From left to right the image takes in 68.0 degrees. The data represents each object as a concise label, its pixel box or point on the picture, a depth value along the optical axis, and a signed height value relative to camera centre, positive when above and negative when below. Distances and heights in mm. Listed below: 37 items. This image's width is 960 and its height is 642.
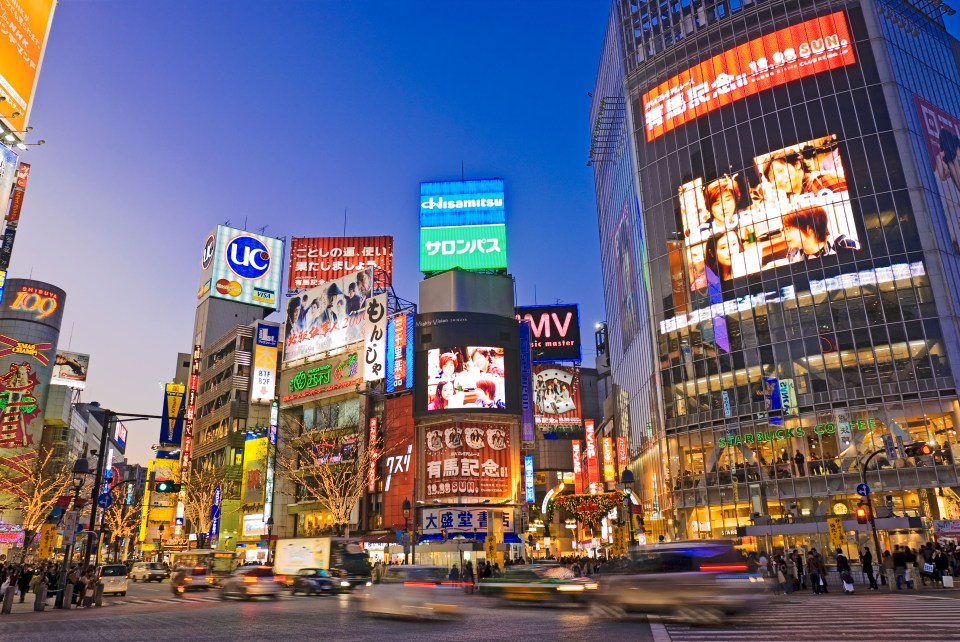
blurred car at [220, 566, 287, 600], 31344 -1361
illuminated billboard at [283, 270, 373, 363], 74062 +24045
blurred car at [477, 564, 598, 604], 24266 -1414
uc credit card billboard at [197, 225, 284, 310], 104062 +40651
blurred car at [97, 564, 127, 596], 38397 -1199
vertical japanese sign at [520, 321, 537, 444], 67750 +14435
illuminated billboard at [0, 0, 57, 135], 25047 +17477
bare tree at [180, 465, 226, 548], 85000 +6726
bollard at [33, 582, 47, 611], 24453 -1341
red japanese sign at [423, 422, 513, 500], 61812 +7159
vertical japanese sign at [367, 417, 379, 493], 65000 +8111
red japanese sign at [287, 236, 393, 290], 87750 +34787
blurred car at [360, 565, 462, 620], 17609 -1172
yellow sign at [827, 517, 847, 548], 32406 +204
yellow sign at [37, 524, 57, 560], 29062 +722
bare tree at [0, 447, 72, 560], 73875 +8659
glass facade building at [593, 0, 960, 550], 50875 +20853
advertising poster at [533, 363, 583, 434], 99312 +19517
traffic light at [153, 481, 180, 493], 33844 +3055
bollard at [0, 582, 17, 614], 24766 -1379
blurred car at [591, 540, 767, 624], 14727 -915
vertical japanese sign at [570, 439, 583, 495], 79044 +8099
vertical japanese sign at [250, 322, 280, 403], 82375 +20728
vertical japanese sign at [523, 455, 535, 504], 64625 +5413
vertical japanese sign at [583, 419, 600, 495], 70188 +8232
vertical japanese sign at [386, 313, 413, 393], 67750 +18066
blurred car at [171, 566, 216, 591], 39250 -1395
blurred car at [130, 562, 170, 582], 63094 -1566
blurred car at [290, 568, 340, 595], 34000 -1558
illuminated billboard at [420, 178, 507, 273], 78000 +33550
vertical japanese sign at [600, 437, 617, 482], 68012 +7134
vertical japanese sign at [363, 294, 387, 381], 70125 +19979
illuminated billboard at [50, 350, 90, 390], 133625 +33602
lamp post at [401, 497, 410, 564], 51200 +839
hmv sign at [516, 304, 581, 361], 100938 +29192
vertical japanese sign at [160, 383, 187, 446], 93938 +17939
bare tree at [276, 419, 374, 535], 59812 +7761
